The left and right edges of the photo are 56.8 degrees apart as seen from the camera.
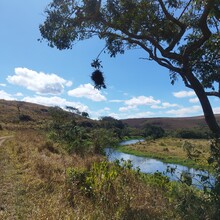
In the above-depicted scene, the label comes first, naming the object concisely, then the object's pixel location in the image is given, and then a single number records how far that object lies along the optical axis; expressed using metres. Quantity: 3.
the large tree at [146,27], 4.68
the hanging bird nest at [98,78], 5.05
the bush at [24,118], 62.18
